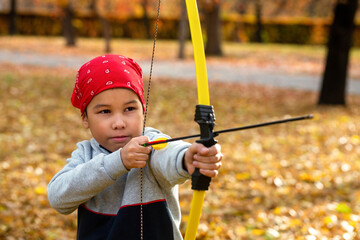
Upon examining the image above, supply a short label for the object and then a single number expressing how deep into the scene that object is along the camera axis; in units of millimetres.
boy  2004
